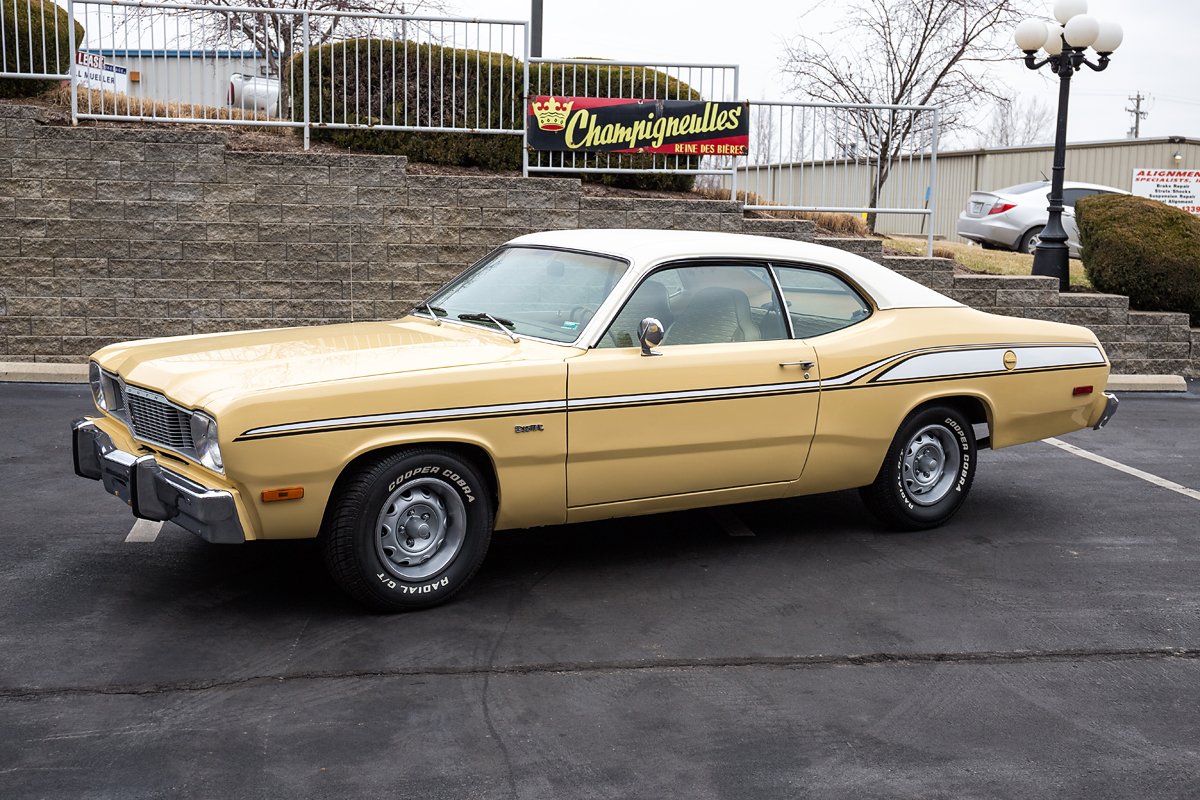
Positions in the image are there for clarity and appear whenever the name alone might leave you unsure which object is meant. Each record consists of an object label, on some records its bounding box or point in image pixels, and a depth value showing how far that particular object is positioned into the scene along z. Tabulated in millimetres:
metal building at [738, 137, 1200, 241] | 31469
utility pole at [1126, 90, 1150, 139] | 72125
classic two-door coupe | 4832
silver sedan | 20312
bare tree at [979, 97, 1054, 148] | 77925
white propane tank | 12875
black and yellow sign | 12875
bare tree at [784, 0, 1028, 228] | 19000
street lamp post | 14484
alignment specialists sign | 29875
